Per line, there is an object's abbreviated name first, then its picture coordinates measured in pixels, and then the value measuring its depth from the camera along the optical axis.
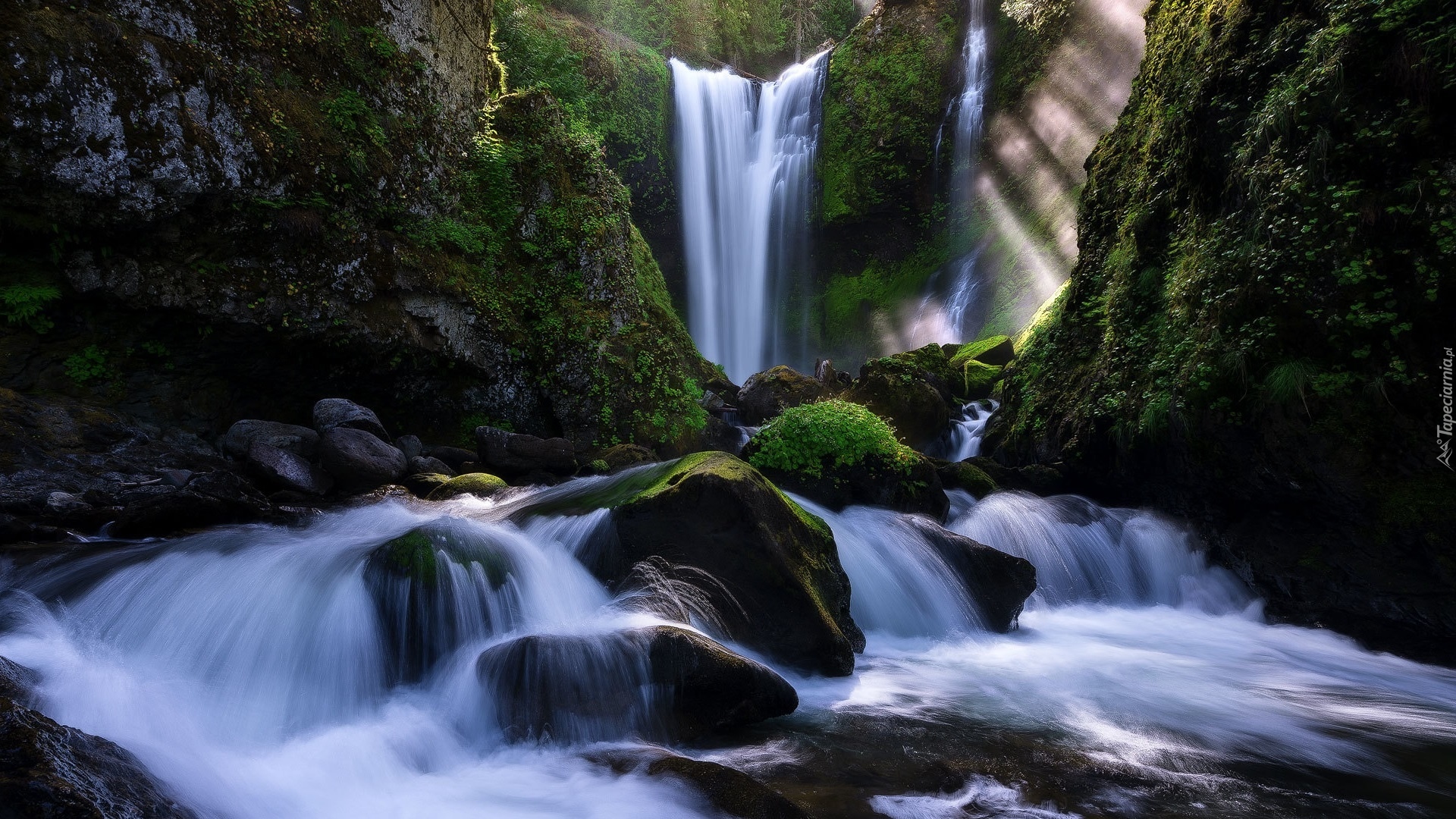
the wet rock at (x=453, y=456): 9.54
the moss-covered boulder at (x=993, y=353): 16.73
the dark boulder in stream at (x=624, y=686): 4.09
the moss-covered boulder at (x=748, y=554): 5.30
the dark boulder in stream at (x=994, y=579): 6.93
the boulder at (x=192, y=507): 5.94
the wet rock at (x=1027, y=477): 10.21
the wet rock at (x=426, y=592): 4.68
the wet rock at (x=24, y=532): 5.57
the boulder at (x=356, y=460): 8.09
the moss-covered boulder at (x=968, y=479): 10.02
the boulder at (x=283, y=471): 7.68
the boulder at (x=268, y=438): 8.16
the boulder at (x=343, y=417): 8.75
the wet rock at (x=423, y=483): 8.34
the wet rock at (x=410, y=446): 9.38
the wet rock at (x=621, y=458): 9.57
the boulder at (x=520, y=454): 9.27
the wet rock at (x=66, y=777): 2.12
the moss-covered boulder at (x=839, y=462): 8.58
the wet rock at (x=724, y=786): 3.13
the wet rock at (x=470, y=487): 8.19
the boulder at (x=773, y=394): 14.02
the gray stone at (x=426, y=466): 8.84
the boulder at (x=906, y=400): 13.23
